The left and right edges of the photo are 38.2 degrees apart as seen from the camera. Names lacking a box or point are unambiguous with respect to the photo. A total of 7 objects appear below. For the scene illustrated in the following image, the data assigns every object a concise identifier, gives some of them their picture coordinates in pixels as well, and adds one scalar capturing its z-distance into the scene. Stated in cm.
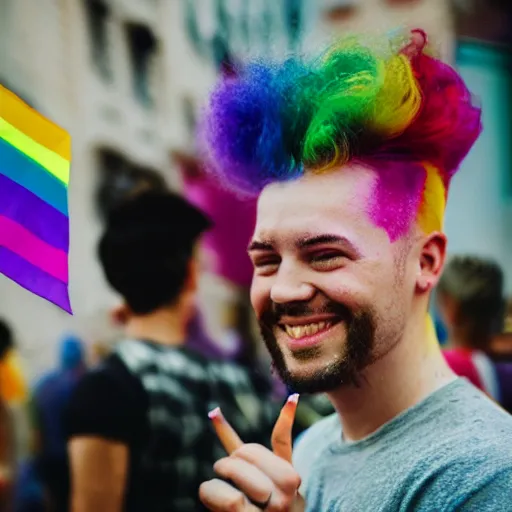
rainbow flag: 116
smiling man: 116
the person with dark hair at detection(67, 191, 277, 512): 176
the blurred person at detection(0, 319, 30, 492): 288
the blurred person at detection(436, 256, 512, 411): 215
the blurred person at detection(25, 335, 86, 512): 290
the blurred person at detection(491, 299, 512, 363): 210
